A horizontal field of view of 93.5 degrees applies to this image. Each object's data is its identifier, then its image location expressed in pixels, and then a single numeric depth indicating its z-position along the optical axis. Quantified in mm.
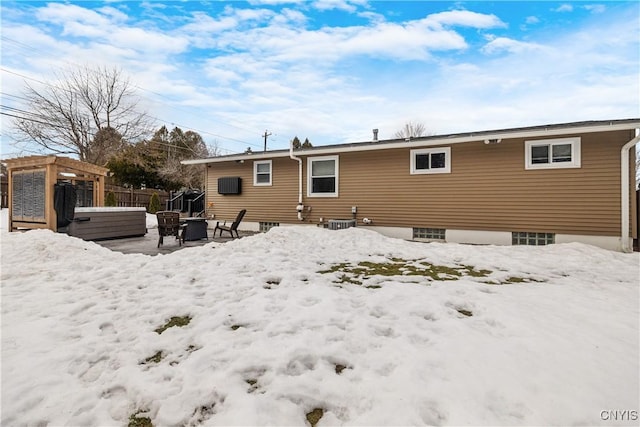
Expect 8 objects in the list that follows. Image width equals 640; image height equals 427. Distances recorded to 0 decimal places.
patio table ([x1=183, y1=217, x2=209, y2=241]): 8148
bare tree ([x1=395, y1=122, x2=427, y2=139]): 27266
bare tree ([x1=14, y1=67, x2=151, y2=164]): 17391
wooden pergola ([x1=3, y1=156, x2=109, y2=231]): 7000
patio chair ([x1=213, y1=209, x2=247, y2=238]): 8766
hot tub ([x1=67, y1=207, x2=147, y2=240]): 7441
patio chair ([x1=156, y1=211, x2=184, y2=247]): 7164
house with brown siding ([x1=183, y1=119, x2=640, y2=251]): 6887
